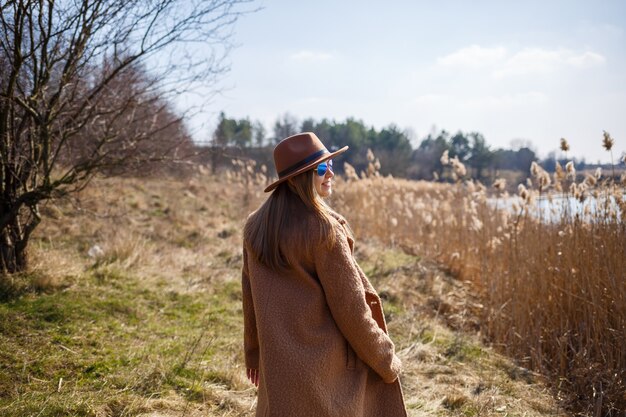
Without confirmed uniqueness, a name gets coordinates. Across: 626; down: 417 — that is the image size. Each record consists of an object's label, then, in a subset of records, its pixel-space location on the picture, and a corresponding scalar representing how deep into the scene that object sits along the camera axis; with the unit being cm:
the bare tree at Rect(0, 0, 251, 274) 384
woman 189
